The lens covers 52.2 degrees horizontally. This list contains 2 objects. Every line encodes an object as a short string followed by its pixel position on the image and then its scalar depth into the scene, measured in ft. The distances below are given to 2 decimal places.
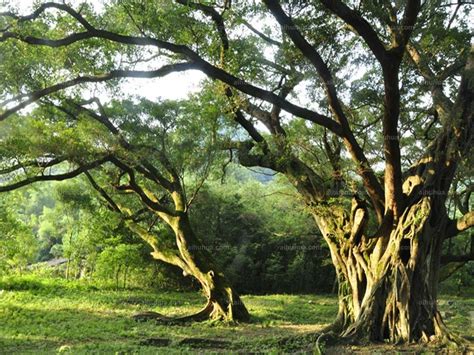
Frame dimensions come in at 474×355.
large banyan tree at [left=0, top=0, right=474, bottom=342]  24.34
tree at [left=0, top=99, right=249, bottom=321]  33.60
